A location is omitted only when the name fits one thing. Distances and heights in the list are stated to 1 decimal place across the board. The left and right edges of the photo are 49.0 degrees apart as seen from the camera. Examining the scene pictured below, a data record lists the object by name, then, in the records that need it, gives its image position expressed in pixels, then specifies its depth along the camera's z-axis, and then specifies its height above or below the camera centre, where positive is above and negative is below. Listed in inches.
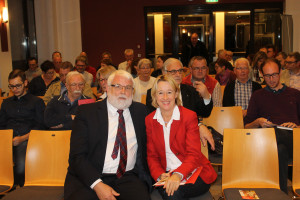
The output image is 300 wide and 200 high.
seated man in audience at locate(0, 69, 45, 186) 151.1 -18.6
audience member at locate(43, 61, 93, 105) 200.8 -10.2
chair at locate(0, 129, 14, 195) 125.9 -34.7
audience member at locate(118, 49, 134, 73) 314.4 +7.3
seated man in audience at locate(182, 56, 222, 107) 178.5 -7.7
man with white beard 99.9 -26.1
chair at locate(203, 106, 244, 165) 156.4 -26.0
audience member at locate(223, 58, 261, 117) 188.2 -14.4
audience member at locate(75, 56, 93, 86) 251.2 +2.1
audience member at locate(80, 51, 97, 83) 305.4 -2.4
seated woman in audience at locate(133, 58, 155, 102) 213.0 -9.3
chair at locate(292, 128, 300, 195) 118.7 -35.2
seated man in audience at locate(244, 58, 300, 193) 142.6 -18.1
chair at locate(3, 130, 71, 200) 120.6 -33.1
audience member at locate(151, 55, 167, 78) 317.3 +4.2
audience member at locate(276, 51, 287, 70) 282.9 +4.9
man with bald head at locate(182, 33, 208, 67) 406.8 +20.6
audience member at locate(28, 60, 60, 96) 236.7 -8.2
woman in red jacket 102.3 -24.4
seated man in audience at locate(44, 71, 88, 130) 149.6 -17.0
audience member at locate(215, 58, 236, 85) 245.7 -7.1
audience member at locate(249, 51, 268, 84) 251.0 -3.9
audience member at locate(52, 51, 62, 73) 291.9 +7.5
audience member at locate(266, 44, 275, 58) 340.7 +11.5
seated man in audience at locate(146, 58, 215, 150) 129.3 -12.6
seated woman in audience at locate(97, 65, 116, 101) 160.4 -3.4
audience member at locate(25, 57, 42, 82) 291.3 -0.3
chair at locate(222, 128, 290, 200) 114.9 -33.9
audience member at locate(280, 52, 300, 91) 217.9 -4.4
